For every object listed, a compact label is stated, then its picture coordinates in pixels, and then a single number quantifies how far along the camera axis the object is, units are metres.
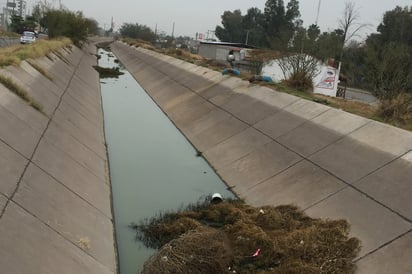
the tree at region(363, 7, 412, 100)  17.20
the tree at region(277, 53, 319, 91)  23.67
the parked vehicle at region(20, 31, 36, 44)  47.22
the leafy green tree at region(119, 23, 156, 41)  145.99
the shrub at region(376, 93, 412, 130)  14.61
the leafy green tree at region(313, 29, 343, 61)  30.21
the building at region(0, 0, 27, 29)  147.38
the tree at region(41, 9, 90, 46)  55.91
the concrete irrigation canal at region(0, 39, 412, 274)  7.72
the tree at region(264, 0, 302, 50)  89.88
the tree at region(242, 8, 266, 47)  92.94
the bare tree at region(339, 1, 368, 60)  60.52
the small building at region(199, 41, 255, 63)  49.72
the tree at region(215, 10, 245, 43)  104.91
